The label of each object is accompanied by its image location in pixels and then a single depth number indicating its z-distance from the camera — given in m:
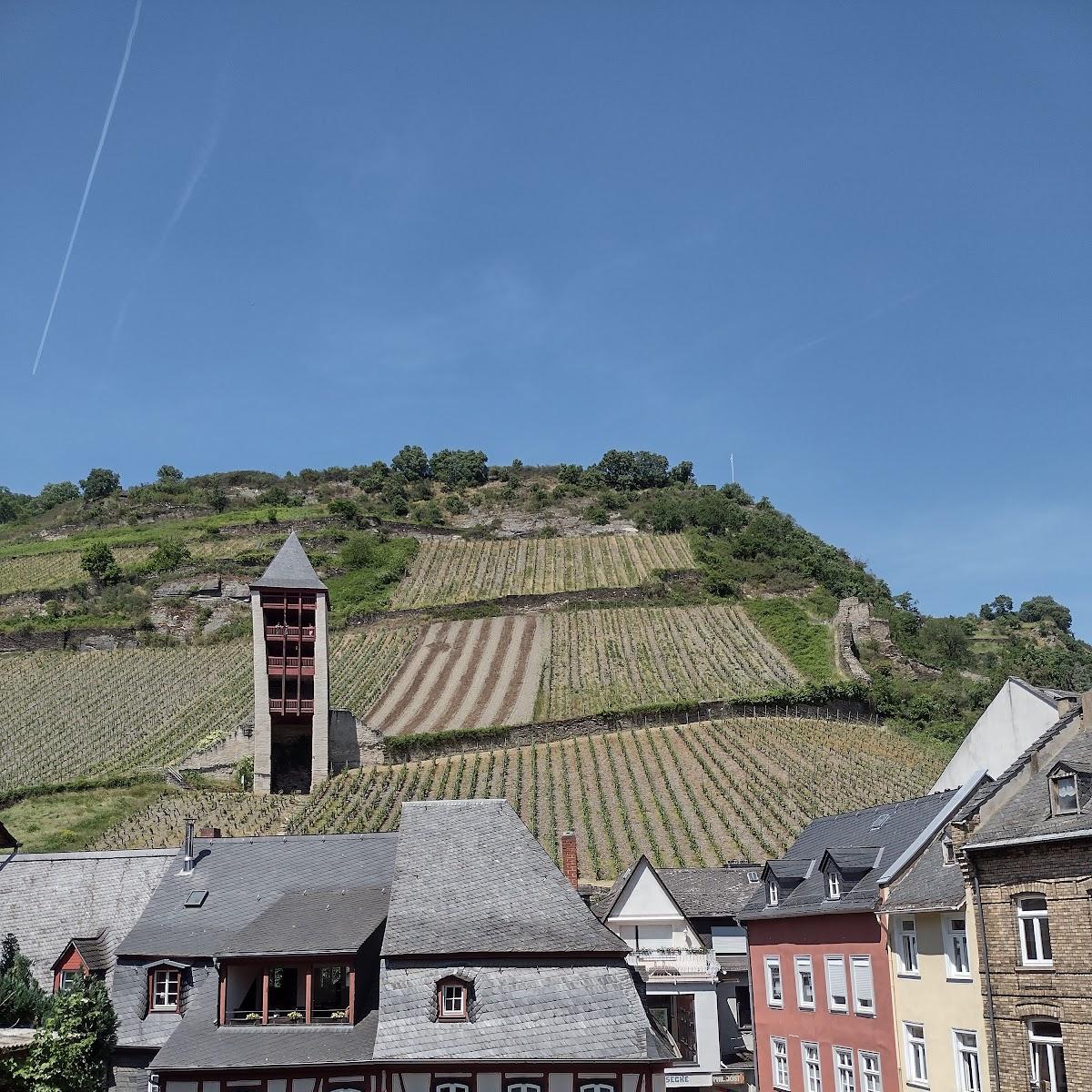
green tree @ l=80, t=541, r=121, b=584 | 122.69
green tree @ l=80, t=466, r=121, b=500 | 167.50
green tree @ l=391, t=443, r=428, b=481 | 173.12
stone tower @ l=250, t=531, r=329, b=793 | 70.19
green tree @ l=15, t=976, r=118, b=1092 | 22.28
